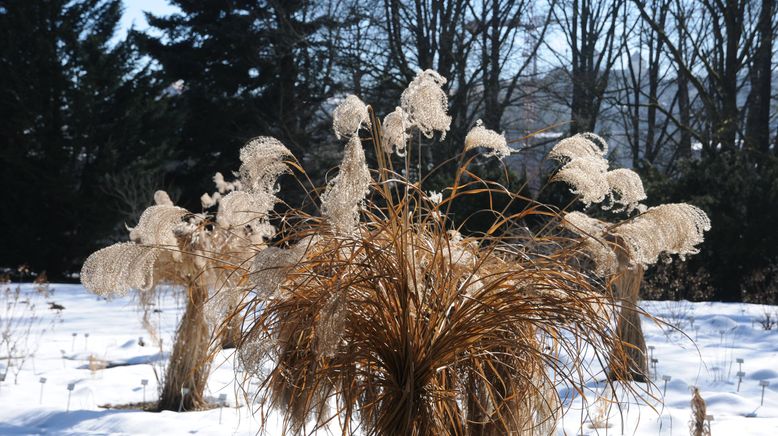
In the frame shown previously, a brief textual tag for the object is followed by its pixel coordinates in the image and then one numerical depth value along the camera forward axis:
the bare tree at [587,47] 17.84
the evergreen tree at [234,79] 18.98
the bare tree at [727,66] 14.30
